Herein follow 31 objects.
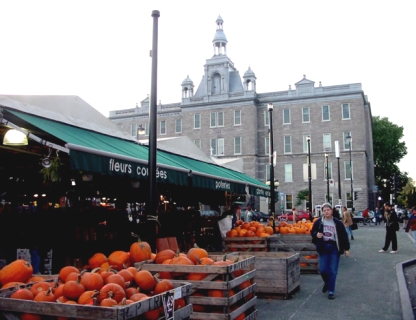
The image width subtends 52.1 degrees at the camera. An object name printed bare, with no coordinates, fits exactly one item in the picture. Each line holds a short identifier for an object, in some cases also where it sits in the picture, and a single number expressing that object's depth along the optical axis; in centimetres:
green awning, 590
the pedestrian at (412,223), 1498
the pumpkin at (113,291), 355
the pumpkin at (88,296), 353
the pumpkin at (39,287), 390
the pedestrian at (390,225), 1506
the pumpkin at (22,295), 372
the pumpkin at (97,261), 579
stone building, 5625
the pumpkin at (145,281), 406
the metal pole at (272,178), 1384
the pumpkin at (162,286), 401
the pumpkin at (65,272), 420
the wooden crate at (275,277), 764
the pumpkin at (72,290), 364
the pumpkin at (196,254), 543
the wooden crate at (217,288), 497
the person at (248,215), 2838
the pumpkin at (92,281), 377
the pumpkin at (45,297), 363
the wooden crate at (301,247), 1022
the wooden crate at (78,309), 318
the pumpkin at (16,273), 427
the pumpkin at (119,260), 549
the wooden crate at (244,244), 981
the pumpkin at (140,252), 557
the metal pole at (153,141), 625
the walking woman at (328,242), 798
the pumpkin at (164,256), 549
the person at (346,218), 1797
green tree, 7250
